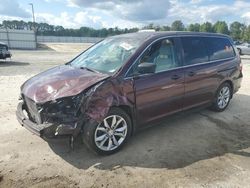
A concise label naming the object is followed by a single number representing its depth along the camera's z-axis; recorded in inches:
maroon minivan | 105.0
